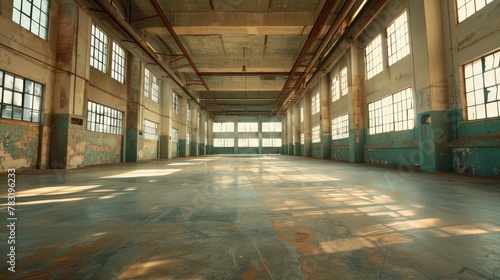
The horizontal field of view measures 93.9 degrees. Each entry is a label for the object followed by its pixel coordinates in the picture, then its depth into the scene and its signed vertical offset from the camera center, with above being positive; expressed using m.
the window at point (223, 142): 35.22 +1.48
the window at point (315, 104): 19.11 +4.03
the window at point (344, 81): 13.38 +4.17
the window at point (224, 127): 35.28 +3.76
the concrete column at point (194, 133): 25.31 +2.13
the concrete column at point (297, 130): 24.53 +2.26
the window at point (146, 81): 14.86 +4.65
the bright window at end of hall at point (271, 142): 35.06 +1.45
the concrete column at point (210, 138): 33.72 +2.05
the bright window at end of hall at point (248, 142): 35.00 +1.38
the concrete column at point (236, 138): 34.88 +2.06
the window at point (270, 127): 35.28 +3.72
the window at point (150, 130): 15.08 +1.51
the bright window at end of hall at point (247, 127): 35.09 +3.72
